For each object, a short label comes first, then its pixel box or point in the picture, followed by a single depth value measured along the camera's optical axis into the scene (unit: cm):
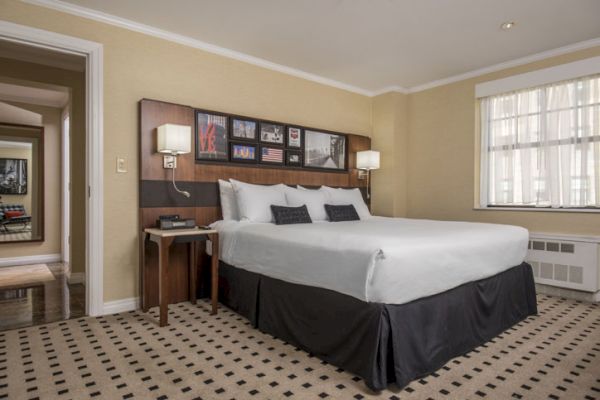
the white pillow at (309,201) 384
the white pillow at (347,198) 430
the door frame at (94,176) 311
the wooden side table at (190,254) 281
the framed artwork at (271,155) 416
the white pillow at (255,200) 350
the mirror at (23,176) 545
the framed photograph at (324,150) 461
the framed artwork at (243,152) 391
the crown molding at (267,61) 305
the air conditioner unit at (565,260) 354
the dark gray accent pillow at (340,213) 399
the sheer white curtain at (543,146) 368
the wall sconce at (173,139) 312
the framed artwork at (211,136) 366
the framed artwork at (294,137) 440
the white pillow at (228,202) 365
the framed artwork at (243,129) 391
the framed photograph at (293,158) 438
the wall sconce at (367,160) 490
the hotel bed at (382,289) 193
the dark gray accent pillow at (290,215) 345
